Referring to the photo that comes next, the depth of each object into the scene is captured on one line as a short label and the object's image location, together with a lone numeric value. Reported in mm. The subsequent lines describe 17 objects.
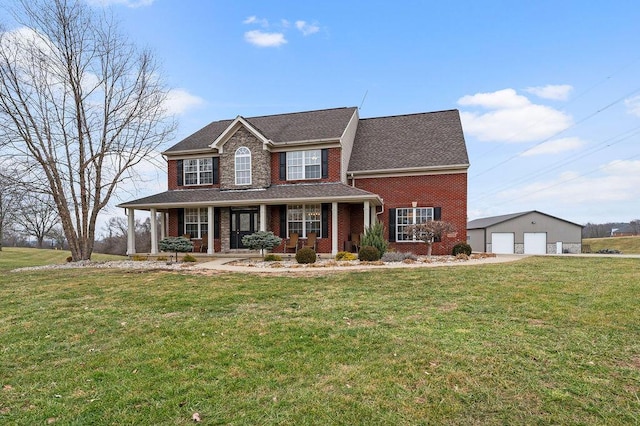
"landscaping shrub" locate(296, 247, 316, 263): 13492
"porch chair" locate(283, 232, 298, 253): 16575
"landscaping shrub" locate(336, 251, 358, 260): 14438
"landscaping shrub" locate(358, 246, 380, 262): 13516
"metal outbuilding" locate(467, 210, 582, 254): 27109
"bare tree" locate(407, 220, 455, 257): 15227
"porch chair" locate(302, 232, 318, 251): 16641
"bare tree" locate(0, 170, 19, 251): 16031
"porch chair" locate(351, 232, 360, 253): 17594
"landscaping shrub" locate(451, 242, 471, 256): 15487
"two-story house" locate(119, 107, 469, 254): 17031
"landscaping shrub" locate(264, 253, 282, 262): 14820
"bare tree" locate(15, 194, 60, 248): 39234
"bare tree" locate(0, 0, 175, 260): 16219
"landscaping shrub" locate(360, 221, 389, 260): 14461
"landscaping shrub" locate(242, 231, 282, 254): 14891
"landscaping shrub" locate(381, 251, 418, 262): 13595
